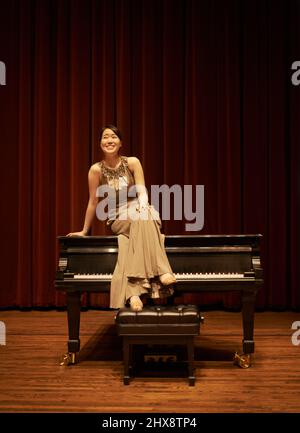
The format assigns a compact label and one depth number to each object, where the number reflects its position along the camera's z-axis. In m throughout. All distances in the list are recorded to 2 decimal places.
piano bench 2.68
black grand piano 2.98
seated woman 2.93
